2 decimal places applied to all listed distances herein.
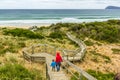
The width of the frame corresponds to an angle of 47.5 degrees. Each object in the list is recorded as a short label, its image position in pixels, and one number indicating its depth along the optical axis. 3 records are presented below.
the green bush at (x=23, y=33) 15.42
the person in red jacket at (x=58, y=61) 7.20
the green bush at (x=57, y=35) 16.60
